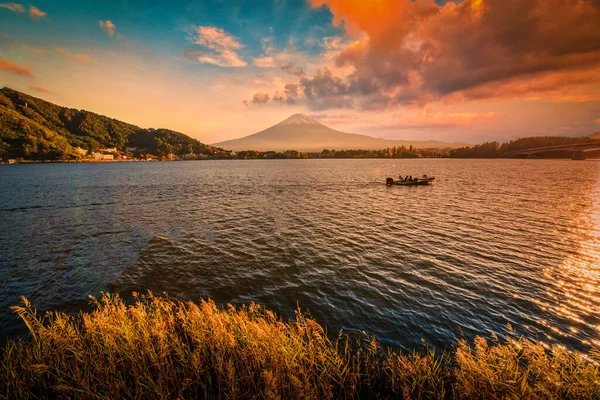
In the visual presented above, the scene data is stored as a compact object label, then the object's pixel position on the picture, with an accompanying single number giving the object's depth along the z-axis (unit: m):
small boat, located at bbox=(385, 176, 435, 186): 63.75
